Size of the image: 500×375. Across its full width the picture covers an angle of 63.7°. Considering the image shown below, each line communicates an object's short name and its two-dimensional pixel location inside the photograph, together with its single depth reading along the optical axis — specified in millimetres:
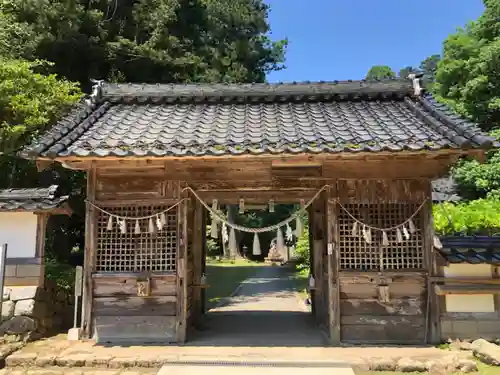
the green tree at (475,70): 21844
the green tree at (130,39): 16188
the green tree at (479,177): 19578
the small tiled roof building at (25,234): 8398
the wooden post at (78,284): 8211
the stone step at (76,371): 6578
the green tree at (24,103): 11180
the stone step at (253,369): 6152
